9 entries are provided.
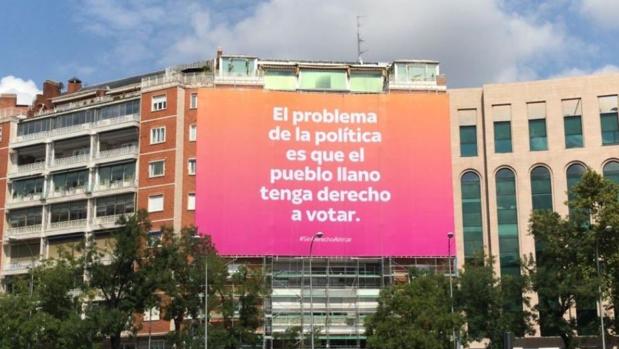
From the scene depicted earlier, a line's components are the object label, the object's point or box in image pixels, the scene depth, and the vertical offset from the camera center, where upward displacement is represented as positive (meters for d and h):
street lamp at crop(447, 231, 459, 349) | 57.53 +1.61
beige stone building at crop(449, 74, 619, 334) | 72.12 +14.76
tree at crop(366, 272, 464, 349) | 55.25 +0.63
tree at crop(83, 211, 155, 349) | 58.23 +3.08
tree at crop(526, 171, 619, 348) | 57.03 +5.15
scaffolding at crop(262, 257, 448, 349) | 70.06 +3.06
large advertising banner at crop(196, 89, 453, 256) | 71.50 +13.06
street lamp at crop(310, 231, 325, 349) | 66.27 +2.20
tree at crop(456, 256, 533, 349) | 58.44 +1.64
